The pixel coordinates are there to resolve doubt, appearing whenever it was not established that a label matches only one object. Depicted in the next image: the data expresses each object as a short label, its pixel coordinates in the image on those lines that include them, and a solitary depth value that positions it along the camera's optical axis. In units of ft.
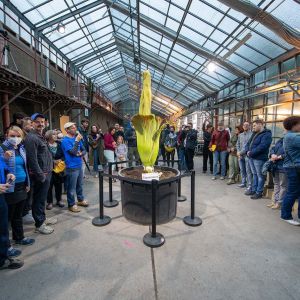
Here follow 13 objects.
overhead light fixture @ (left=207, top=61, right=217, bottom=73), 24.81
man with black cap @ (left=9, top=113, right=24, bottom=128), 10.56
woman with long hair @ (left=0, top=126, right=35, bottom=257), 7.02
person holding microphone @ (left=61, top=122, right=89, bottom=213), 11.28
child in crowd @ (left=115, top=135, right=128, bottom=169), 20.21
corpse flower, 10.63
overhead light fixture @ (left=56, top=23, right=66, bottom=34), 26.50
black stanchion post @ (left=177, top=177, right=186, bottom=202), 13.74
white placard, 9.80
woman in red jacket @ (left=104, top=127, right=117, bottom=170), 19.21
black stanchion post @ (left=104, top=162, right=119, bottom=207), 12.72
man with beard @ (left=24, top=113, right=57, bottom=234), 8.68
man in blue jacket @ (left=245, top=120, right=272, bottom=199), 13.53
